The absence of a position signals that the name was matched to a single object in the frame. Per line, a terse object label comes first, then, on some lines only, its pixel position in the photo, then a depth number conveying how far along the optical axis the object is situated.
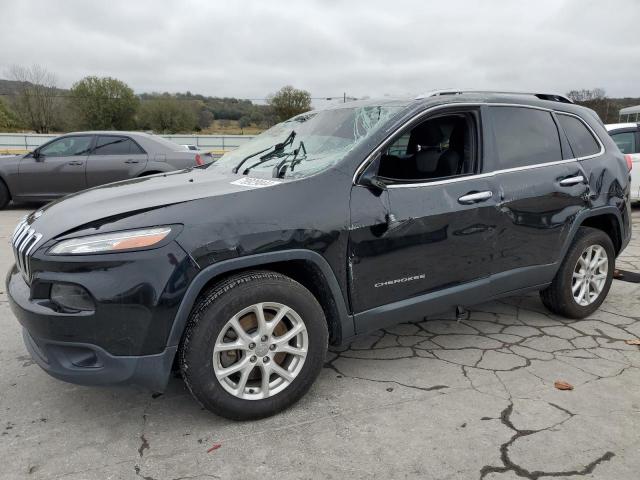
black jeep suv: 2.46
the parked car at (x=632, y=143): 9.06
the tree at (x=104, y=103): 59.12
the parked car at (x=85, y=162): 9.43
